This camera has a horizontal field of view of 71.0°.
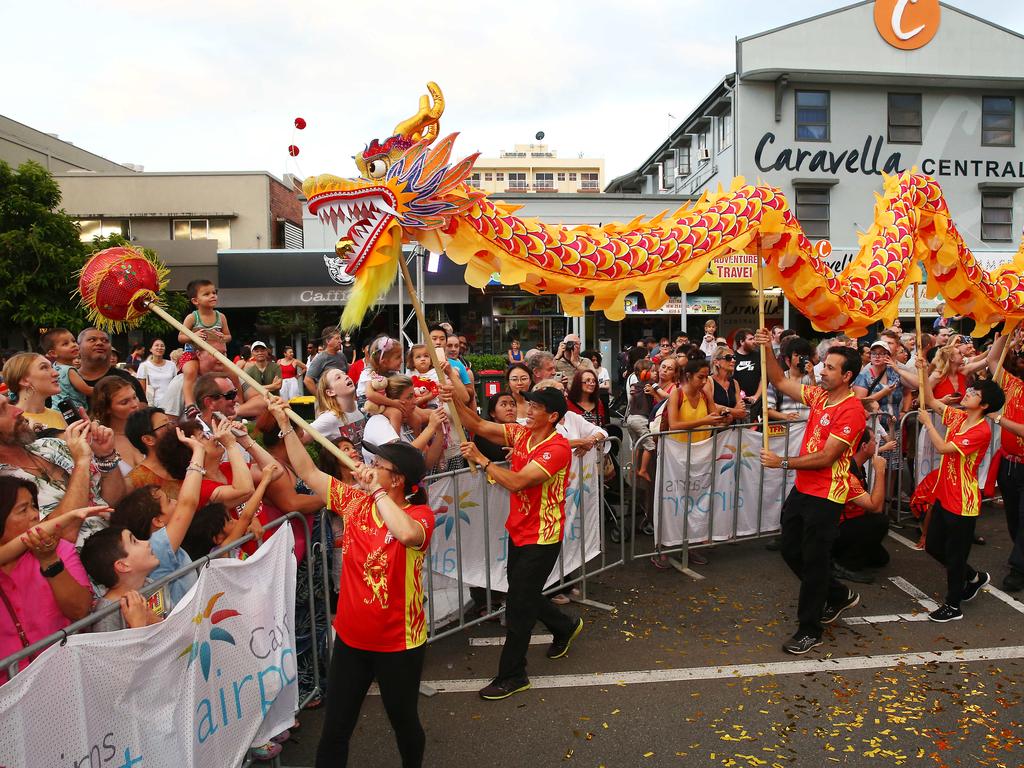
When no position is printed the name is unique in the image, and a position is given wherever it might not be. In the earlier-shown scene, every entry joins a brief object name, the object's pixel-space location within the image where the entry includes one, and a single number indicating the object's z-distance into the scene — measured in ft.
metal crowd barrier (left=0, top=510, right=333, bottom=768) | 7.30
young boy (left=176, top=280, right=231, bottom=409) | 17.56
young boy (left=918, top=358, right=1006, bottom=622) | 16.75
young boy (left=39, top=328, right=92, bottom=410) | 19.19
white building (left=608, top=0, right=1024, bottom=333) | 69.36
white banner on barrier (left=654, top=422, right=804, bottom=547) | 20.62
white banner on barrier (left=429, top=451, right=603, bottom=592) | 15.90
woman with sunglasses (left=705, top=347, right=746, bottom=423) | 23.58
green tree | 58.90
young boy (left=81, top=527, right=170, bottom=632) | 8.76
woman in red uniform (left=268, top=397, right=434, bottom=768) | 9.81
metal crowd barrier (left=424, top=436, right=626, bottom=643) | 15.64
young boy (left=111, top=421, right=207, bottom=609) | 9.81
